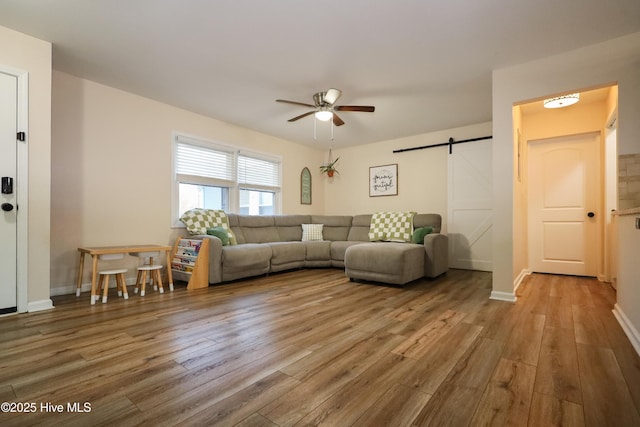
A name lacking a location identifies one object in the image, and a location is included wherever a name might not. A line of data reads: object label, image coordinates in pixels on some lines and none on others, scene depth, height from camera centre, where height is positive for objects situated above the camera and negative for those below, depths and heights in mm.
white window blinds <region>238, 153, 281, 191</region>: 5051 +764
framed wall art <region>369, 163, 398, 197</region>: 5715 +689
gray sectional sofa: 3562 -500
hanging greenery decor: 6299 +1005
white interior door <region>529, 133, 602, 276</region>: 4016 +148
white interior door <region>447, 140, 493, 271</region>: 4664 +143
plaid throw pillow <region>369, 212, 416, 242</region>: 4707 -199
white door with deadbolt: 2387 +110
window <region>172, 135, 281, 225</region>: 4227 +587
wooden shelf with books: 3457 -589
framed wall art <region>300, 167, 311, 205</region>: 6145 +595
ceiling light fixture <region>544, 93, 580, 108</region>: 3539 +1413
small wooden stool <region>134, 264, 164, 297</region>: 3072 -726
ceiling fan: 3305 +1325
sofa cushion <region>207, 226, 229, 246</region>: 3887 -259
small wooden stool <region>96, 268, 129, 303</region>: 2832 -704
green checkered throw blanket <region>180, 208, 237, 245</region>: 3916 -85
